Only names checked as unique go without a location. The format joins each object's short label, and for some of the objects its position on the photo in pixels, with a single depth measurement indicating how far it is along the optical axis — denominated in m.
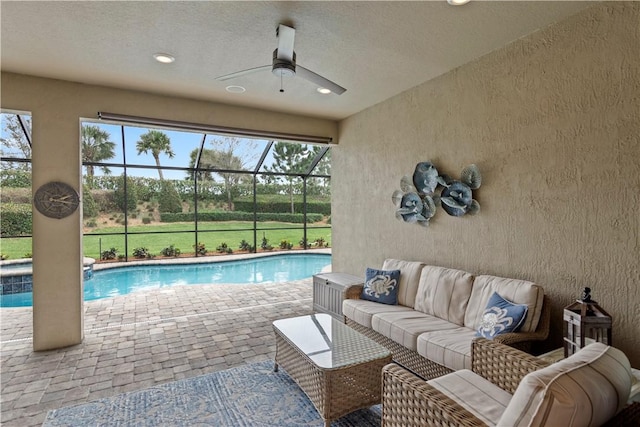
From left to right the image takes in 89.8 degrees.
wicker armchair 1.40
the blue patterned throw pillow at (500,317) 2.47
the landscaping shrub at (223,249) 10.84
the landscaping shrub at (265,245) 11.07
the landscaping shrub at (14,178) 8.17
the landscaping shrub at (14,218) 8.34
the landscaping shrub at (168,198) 10.71
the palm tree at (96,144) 8.13
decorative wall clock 3.60
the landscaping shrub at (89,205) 9.49
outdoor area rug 2.34
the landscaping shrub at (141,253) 9.98
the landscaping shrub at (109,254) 9.51
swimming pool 7.39
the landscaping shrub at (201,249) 10.38
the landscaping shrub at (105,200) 9.75
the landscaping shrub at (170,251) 10.30
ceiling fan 2.46
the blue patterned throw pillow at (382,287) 3.72
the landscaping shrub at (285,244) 11.31
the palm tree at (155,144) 8.97
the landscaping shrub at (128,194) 10.05
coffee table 2.22
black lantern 2.02
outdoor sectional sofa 2.51
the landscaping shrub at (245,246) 11.12
